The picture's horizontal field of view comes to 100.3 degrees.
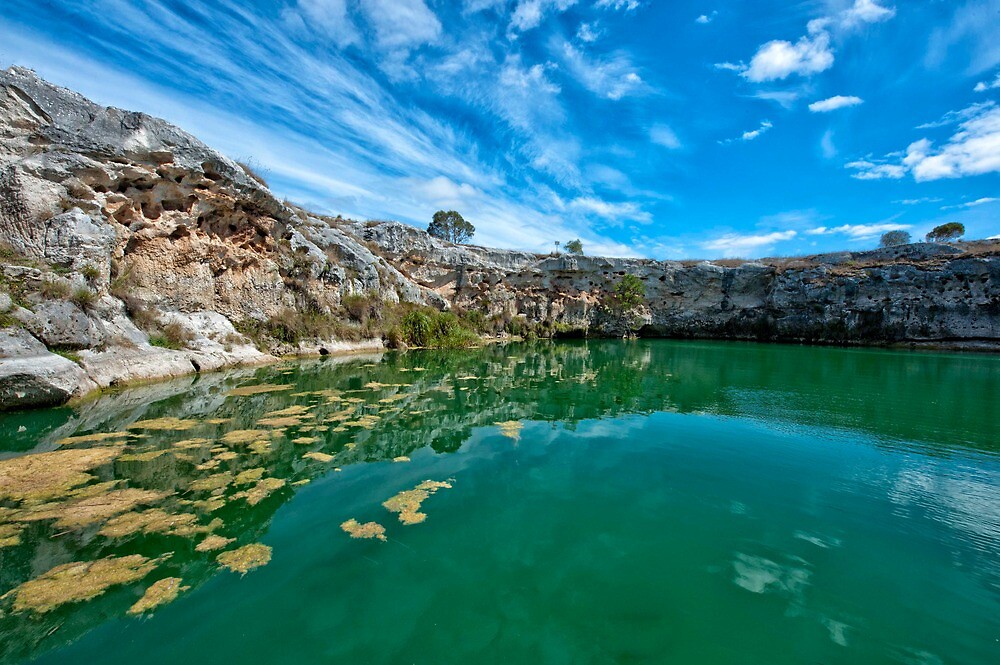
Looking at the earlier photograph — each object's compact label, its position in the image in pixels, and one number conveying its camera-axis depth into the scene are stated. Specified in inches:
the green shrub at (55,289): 432.8
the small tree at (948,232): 1959.9
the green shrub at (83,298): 461.2
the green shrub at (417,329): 1106.7
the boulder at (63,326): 400.2
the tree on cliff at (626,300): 1829.5
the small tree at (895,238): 2363.4
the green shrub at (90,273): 513.8
